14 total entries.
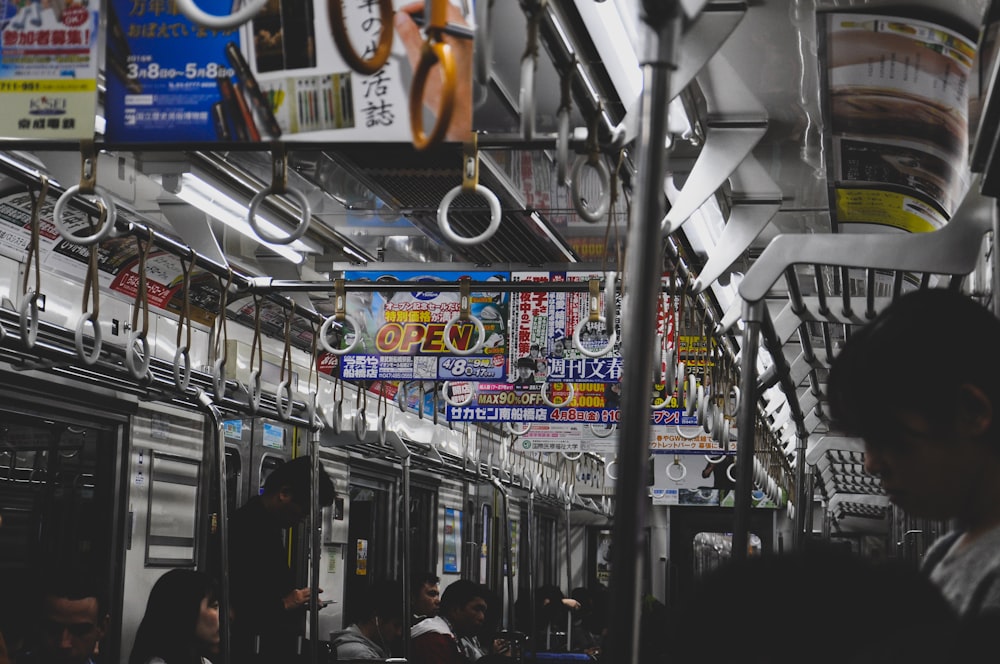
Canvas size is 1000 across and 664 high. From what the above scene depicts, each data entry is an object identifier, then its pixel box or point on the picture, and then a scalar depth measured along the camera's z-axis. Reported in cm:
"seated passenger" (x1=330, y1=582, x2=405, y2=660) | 821
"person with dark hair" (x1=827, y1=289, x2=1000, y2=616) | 134
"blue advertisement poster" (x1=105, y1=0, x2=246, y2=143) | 294
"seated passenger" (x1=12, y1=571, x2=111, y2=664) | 500
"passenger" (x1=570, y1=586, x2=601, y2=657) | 1391
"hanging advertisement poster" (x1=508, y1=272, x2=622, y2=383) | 769
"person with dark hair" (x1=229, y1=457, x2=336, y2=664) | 660
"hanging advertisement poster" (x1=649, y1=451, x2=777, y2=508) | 1712
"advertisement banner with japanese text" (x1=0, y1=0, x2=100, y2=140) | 299
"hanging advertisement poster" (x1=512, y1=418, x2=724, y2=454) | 1174
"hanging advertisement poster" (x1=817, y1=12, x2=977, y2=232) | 389
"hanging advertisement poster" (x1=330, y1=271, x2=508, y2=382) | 745
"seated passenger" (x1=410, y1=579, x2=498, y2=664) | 932
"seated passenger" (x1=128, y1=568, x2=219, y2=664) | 485
